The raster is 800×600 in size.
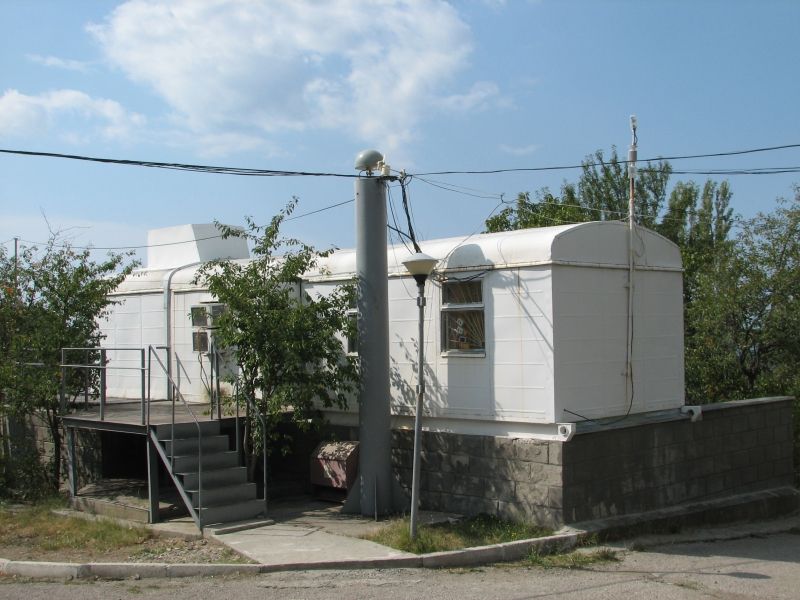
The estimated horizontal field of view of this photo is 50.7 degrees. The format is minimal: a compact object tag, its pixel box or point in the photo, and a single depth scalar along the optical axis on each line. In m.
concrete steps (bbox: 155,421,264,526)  10.50
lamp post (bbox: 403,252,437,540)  9.38
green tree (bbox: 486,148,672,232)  32.09
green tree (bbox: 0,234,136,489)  13.30
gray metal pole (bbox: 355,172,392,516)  11.15
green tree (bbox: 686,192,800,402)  16.47
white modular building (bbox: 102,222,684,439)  10.49
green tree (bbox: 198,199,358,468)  11.26
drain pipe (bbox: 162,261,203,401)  15.52
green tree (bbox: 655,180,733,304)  31.91
